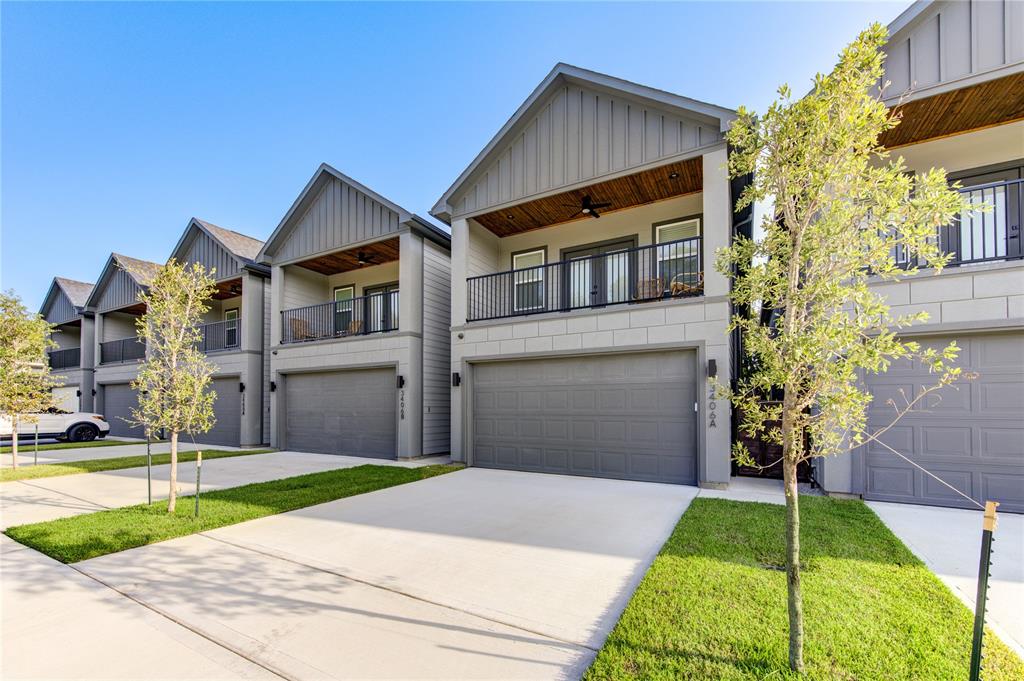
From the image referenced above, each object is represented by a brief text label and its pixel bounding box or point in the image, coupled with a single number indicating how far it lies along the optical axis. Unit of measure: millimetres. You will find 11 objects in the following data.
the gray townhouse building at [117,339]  17641
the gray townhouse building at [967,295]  5887
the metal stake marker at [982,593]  2057
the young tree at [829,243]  2494
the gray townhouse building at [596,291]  7883
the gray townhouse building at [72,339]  19766
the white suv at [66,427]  14992
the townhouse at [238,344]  14406
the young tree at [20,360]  9906
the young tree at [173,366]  6020
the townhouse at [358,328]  11430
